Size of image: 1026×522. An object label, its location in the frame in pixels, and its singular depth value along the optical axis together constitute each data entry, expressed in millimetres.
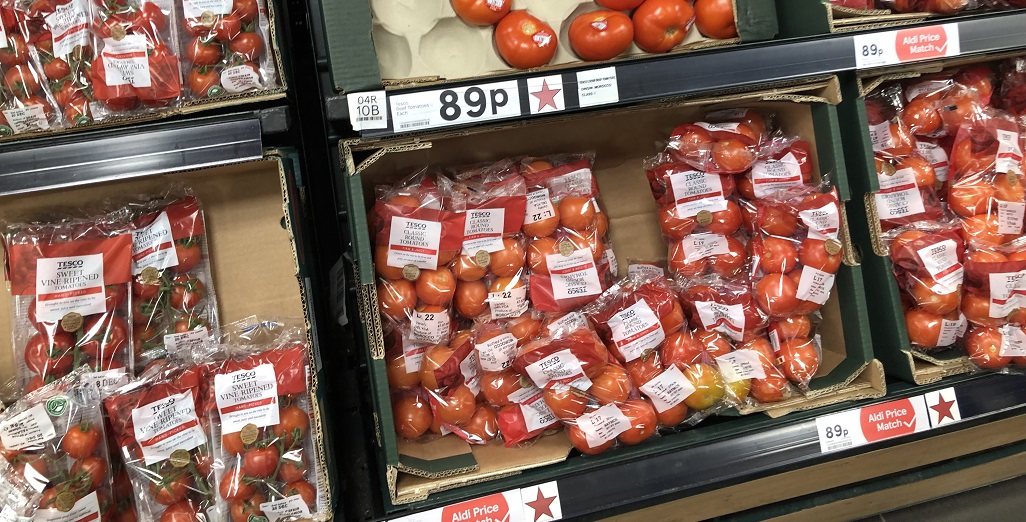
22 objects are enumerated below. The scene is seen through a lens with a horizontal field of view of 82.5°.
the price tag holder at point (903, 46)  1111
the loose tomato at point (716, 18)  1250
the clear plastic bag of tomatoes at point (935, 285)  1235
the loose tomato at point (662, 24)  1206
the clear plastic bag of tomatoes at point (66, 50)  1110
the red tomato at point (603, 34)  1175
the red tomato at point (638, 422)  1112
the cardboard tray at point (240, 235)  1283
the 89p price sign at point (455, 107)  957
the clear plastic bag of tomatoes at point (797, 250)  1214
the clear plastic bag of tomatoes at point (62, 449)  1009
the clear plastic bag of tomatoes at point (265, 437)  1063
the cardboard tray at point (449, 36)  1192
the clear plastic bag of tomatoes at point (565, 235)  1226
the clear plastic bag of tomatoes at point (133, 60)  1081
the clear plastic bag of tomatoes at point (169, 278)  1236
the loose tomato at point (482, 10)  1193
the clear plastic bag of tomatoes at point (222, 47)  1123
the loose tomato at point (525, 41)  1154
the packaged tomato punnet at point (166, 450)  1064
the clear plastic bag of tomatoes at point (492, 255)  1203
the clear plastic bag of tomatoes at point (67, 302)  1162
